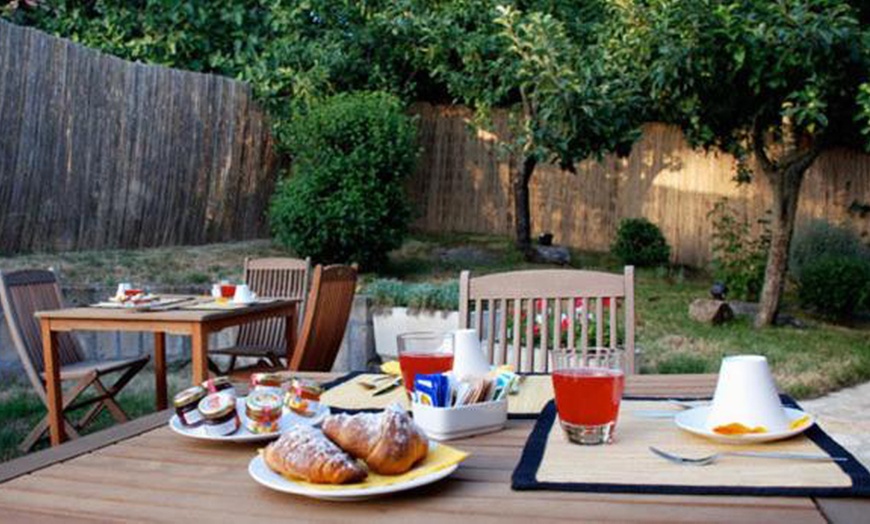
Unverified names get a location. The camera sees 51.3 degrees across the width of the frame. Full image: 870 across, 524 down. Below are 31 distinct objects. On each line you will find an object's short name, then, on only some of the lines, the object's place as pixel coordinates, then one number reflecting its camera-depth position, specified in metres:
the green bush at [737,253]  8.15
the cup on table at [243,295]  3.95
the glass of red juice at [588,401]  1.30
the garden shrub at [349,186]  6.94
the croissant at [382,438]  1.13
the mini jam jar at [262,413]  1.38
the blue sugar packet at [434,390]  1.38
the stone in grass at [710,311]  6.95
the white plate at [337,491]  1.08
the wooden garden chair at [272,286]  4.77
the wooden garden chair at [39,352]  3.87
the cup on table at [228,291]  4.08
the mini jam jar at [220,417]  1.39
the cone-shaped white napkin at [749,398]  1.31
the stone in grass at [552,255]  9.02
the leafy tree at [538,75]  6.66
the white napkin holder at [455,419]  1.38
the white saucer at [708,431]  1.28
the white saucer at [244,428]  1.37
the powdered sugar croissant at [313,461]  1.11
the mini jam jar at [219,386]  1.52
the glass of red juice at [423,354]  1.62
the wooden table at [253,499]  1.04
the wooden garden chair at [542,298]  2.33
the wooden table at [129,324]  3.50
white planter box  5.61
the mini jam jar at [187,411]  1.43
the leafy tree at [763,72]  5.65
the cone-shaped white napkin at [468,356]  1.57
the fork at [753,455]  1.20
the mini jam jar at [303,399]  1.46
